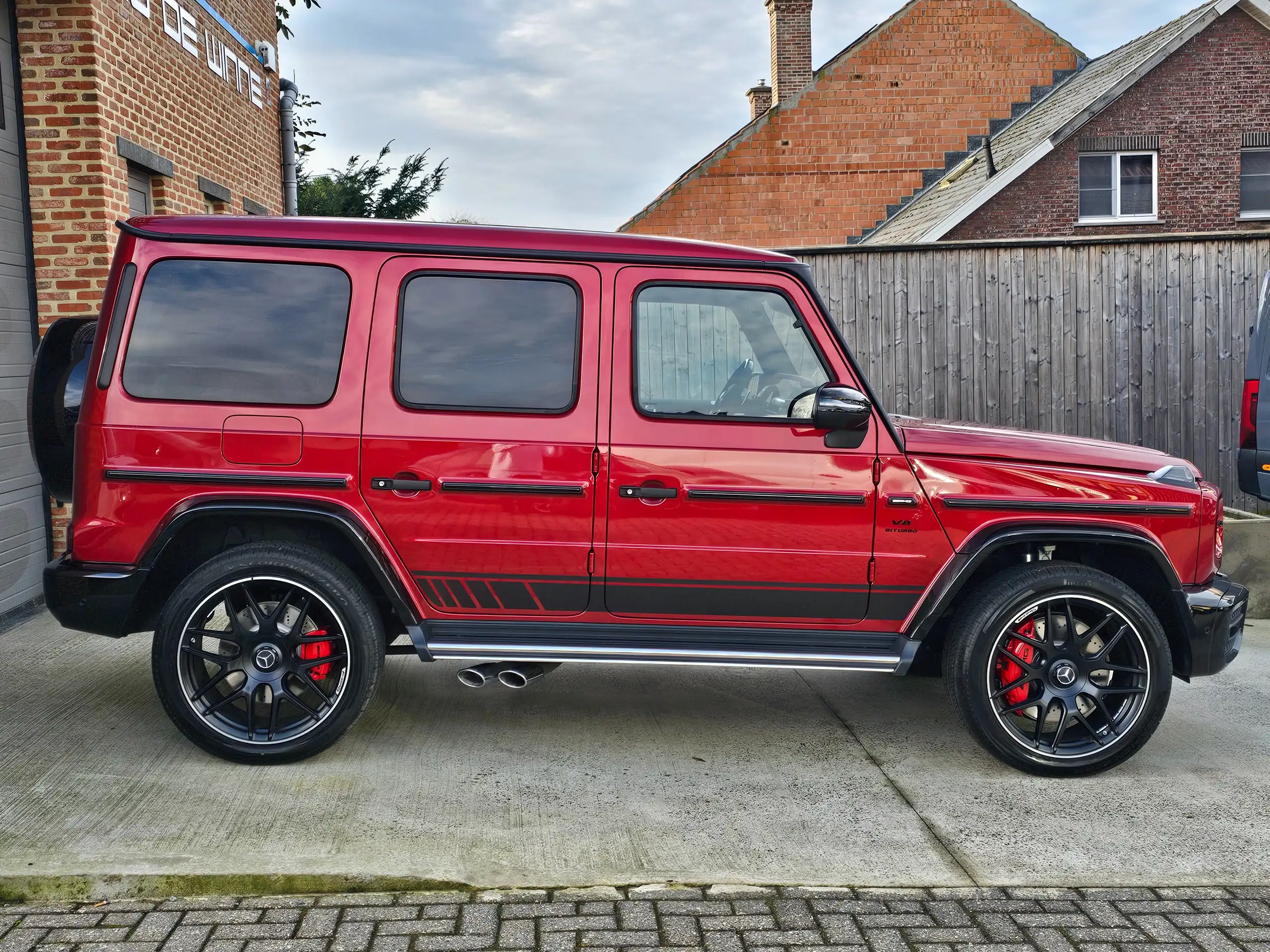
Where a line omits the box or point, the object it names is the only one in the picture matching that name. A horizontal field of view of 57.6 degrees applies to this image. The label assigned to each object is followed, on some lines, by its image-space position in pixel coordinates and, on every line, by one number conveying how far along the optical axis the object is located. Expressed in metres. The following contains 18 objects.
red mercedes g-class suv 4.36
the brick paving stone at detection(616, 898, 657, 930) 3.31
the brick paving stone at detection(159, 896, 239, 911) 3.41
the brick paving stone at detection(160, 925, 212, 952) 3.15
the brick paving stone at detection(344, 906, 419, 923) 3.33
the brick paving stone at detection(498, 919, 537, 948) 3.20
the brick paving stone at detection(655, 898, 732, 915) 3.39
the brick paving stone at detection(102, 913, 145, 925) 3.29
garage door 7.18
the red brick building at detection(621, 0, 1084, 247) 24.45
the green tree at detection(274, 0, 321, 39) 13.63
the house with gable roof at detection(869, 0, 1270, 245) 19.47
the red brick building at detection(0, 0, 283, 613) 7.31
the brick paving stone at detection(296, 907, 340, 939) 3.23
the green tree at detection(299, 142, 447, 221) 24.94
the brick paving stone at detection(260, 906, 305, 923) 3.31
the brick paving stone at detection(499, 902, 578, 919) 3.37
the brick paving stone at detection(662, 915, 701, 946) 3.21
